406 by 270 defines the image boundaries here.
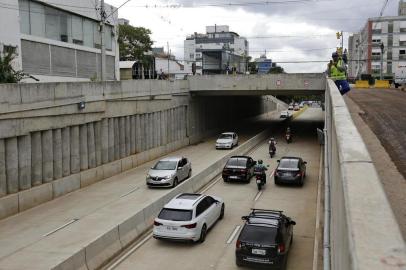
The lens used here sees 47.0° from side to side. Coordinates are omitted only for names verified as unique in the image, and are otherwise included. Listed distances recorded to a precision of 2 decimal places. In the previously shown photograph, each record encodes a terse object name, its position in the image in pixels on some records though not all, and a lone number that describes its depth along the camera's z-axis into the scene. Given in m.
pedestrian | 19.68
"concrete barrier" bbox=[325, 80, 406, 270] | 2.30
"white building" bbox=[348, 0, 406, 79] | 94.25
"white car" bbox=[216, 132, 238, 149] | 38.44
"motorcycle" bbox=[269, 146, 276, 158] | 34.48
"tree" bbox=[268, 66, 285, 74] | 139.18
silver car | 23.25
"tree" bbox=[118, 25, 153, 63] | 75.00
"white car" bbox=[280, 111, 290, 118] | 72.59
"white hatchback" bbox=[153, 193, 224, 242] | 15.36
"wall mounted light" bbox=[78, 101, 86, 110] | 24.45
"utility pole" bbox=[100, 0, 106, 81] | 27.59
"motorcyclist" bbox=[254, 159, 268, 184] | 23.16
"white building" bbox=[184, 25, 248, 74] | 157.88
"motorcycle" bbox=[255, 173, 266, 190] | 23.23
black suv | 12.82
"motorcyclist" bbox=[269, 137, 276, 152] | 34.44
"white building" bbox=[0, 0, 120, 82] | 30.03
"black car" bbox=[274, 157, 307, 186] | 24.03
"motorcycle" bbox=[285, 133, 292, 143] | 42.59
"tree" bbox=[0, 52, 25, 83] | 21.56
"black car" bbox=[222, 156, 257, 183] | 25.22
